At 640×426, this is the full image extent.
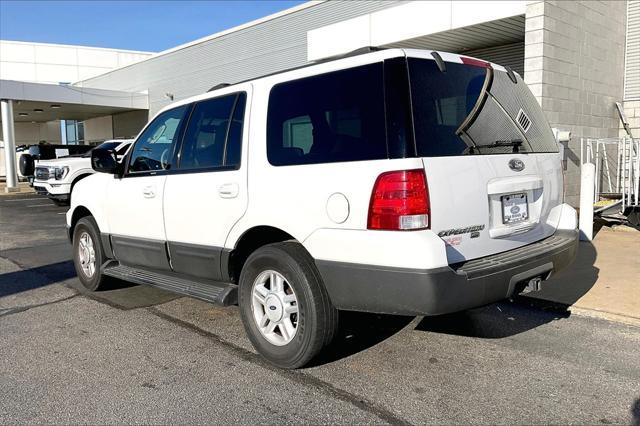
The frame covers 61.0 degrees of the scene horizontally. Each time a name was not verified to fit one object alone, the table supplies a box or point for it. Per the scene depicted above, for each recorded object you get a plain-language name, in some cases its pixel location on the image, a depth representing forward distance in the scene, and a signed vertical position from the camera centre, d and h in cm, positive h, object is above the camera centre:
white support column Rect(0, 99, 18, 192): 2261 +68
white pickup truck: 1416 -22
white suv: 317 -23
